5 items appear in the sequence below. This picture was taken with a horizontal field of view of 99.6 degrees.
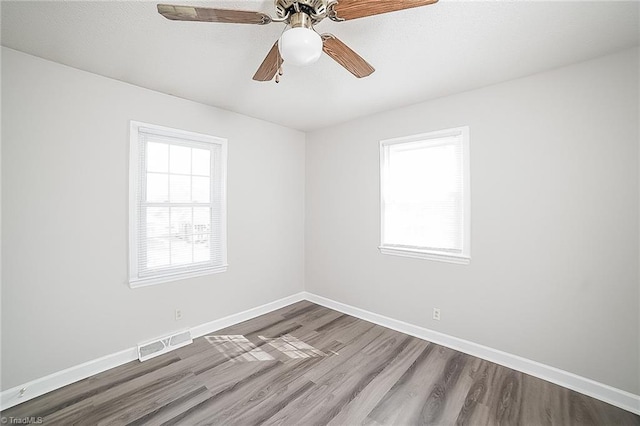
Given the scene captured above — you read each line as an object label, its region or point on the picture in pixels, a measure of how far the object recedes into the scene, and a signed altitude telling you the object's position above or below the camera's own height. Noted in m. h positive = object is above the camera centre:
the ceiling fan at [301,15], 1.25 +0.97
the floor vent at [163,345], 2.58 -1.30
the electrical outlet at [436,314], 2.90 -1.05
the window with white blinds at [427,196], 2.77 +0.23
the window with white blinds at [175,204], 2.63 +0.11
